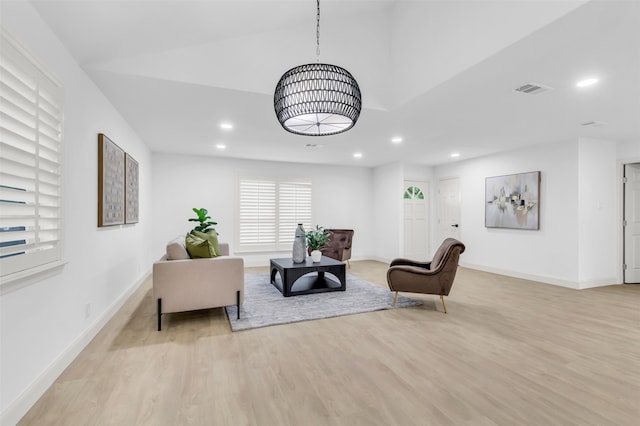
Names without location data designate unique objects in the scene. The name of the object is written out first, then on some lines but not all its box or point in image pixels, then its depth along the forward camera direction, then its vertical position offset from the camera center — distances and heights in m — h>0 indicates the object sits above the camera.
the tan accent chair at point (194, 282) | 3.12 -0.72
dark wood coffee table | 4.34 -0.93
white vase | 4.76 -0.65
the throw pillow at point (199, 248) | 3.40 -0.39
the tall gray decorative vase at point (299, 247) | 4.68 -0.52
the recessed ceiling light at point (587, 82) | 2.85 +1.22
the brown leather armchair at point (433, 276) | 3.62 -0.75
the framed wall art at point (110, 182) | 3.09 +0.32
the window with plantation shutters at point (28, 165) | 1.64 +0.28
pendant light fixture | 2.23 +0.86
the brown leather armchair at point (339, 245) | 6.40 -0.68
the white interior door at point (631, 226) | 5.39 -0.23
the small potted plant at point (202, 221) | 4.22 -0.13
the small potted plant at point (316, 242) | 4.77 -0.45
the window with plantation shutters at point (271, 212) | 6.90 +0.01
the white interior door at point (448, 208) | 7.16 +0.11
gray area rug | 3.45 -1.17
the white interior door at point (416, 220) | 7.65 -0.18
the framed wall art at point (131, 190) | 4.04 +0.31
